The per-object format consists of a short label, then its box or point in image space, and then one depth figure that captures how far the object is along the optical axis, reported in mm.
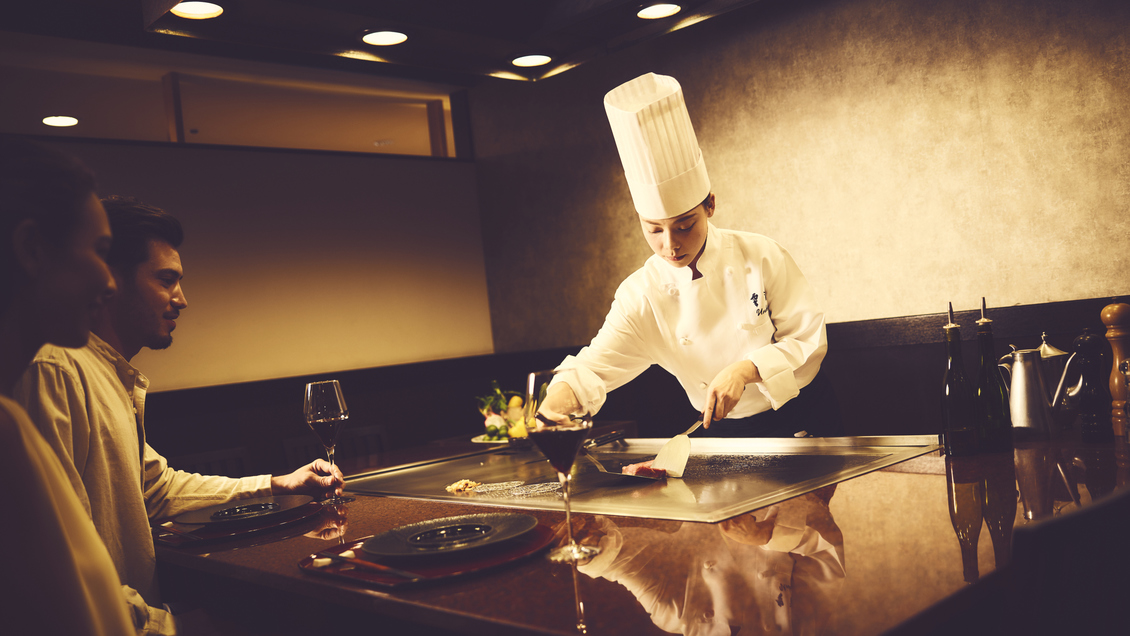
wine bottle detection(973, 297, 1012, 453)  1402
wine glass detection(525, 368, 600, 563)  1019
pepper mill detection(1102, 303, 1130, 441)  1363
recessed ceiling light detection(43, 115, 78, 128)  3777
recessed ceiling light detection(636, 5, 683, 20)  1880
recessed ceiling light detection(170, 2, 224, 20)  1599
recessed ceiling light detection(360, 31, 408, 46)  1815
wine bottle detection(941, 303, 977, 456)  1395
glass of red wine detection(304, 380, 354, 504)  1715
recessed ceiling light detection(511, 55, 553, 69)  2006
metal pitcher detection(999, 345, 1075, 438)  1447
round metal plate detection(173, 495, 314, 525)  1507
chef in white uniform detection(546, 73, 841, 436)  2240
